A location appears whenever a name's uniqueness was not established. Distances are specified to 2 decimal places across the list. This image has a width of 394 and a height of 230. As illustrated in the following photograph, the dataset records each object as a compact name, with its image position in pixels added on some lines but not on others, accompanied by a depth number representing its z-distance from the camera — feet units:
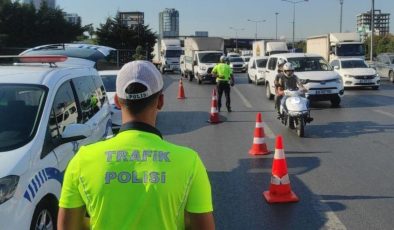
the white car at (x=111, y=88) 36.33
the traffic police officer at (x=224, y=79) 54.08
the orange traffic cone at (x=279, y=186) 21.50
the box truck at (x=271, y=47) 143.13
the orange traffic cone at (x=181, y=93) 74.23
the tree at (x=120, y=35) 215.72
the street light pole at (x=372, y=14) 132.21
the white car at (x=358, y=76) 82.17
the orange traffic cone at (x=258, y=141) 31.86
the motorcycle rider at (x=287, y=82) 42.09
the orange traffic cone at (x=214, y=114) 47.42
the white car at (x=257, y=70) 96.53
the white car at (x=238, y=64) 165.09
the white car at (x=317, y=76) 58.29
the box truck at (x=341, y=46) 108.78
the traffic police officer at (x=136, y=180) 6.51
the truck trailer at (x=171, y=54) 162.30
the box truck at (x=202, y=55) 106.79
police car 12.73
